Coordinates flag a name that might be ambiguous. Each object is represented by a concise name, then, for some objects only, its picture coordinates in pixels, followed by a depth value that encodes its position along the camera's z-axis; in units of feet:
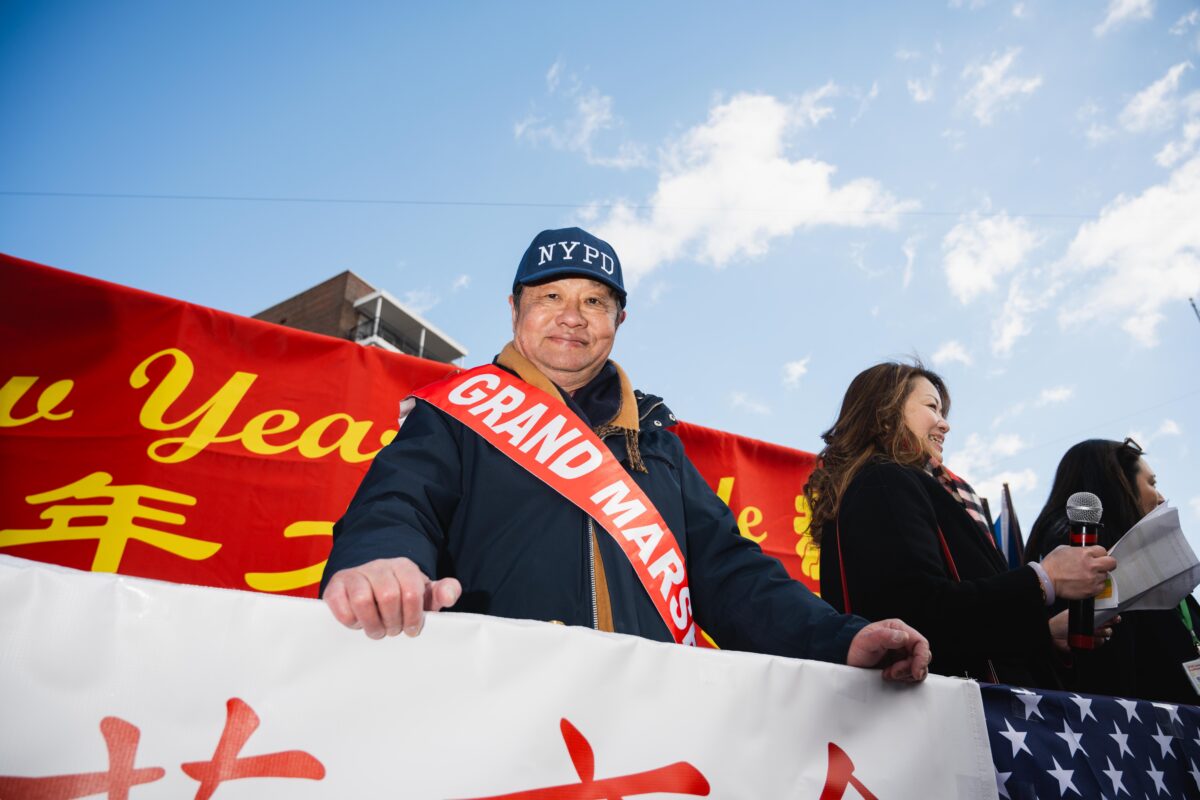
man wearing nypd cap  3.71
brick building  87.51
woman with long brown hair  5.37
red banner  9.78
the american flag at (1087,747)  4.65
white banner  2.63
